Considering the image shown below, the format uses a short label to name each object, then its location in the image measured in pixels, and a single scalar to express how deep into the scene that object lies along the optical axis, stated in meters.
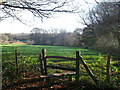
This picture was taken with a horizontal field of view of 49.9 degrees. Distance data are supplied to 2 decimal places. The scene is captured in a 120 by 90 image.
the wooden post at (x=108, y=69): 4.33
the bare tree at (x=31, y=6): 4.73
